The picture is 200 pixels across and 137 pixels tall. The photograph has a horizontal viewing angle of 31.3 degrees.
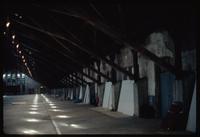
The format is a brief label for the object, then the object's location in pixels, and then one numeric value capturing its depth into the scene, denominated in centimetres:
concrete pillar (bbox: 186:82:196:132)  1139
